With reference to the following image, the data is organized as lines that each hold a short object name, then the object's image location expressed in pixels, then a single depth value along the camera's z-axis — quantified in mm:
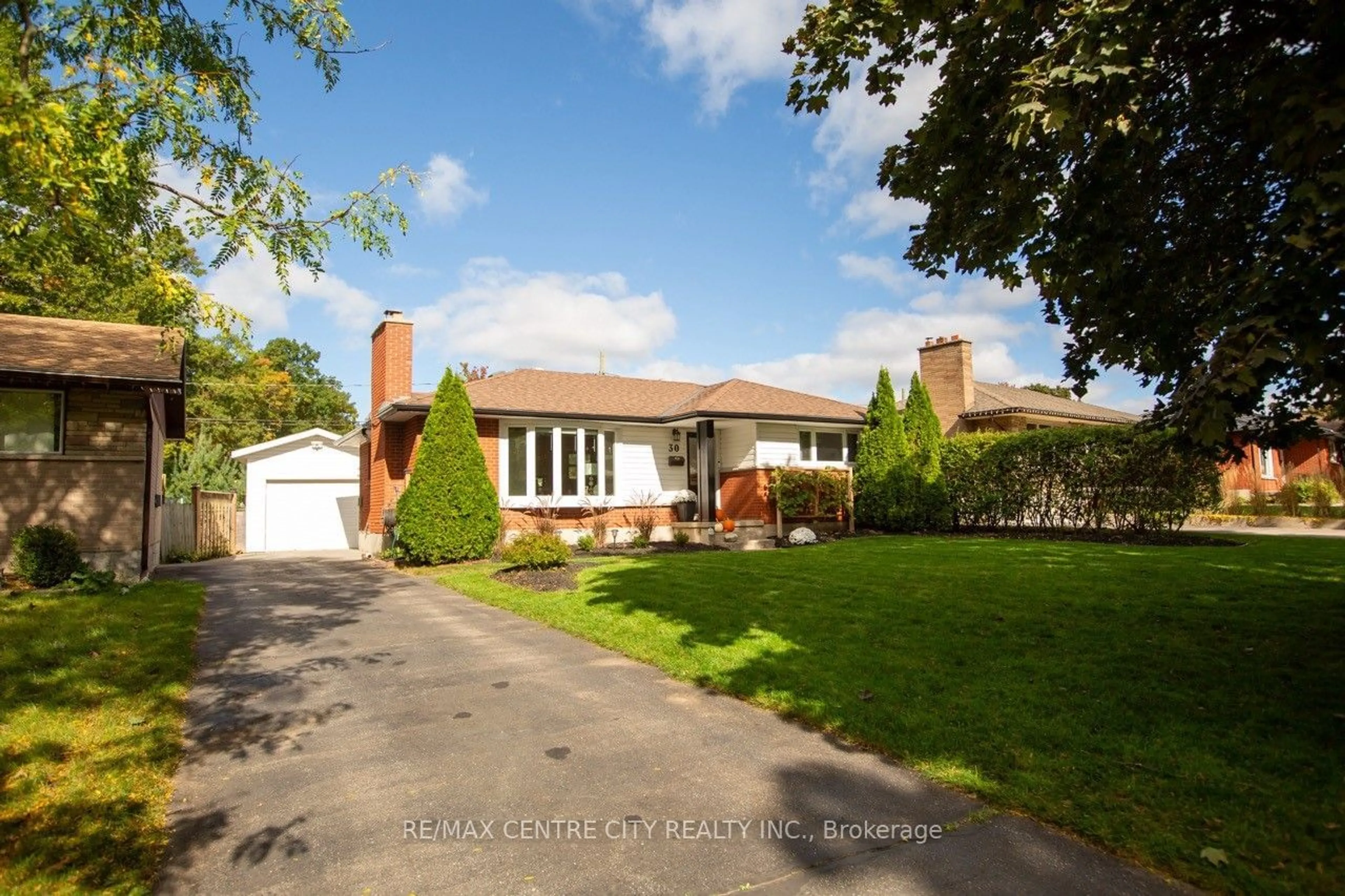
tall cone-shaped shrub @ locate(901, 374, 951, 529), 18422
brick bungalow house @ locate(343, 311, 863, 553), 17812
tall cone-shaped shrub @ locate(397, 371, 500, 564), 14977
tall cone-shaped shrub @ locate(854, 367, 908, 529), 18953
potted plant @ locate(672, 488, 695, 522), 20188
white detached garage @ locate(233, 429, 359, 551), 25141
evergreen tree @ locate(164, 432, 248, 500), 25594
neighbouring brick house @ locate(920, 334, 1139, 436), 27359
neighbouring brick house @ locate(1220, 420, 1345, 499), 26938
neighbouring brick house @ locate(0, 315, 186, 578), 11984
